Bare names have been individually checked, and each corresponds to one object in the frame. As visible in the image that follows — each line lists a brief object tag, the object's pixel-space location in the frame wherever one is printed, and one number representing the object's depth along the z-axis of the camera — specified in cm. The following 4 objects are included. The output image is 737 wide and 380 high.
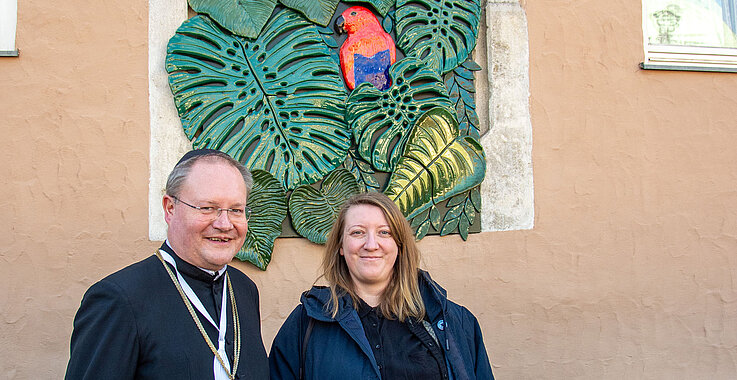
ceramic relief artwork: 327
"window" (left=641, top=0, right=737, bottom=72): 400
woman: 207
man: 160
